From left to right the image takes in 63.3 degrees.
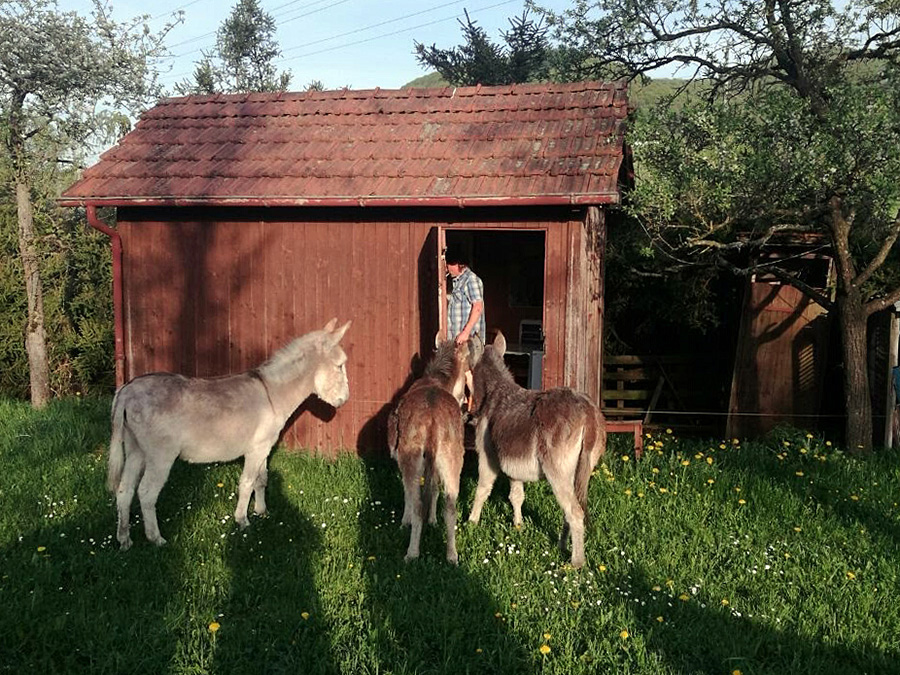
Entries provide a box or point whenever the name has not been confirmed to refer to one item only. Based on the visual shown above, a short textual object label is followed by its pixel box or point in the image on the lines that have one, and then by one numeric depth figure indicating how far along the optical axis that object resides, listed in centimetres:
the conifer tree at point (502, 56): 2344
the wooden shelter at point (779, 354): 1021
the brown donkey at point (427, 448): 582
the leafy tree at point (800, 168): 709
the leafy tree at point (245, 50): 3659
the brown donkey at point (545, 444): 564
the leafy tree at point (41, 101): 1166
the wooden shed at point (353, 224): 793
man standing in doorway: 743
